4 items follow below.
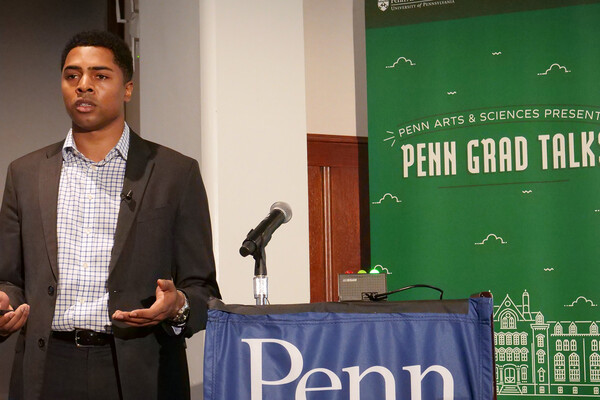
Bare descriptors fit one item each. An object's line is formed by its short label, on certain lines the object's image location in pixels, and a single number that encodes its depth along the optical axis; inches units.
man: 230.4
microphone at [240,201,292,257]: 234.8
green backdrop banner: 307.2
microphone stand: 236.5
